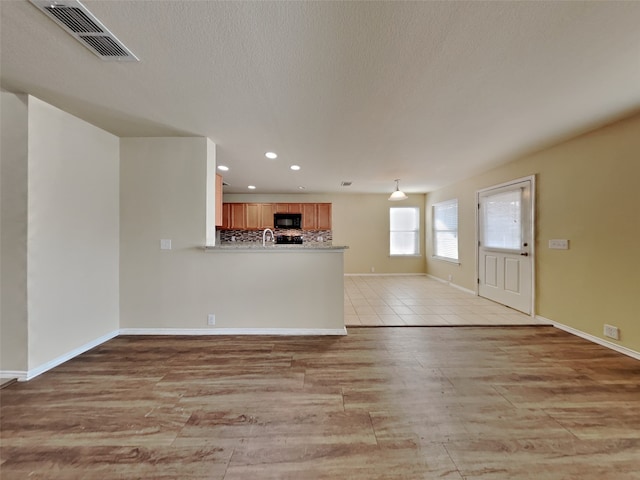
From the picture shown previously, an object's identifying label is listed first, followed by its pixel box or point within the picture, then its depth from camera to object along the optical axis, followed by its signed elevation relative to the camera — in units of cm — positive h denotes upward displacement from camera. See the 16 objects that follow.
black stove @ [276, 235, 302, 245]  649 +1
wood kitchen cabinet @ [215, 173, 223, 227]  360 +61
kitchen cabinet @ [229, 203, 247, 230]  657 +69
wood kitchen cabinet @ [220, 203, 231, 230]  654 +67
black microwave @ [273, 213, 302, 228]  645 +53
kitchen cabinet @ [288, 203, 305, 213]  655 +89
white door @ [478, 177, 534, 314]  350 -7
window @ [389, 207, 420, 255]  696 +23
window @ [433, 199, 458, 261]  550 +26
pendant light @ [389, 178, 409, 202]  484 +90
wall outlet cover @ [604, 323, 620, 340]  245 -95
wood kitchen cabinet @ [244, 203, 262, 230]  657 +70
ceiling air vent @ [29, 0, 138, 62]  118 +115
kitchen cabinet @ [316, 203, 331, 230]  661 +66
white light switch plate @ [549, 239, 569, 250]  296 -4
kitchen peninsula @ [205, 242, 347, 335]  288 -64
